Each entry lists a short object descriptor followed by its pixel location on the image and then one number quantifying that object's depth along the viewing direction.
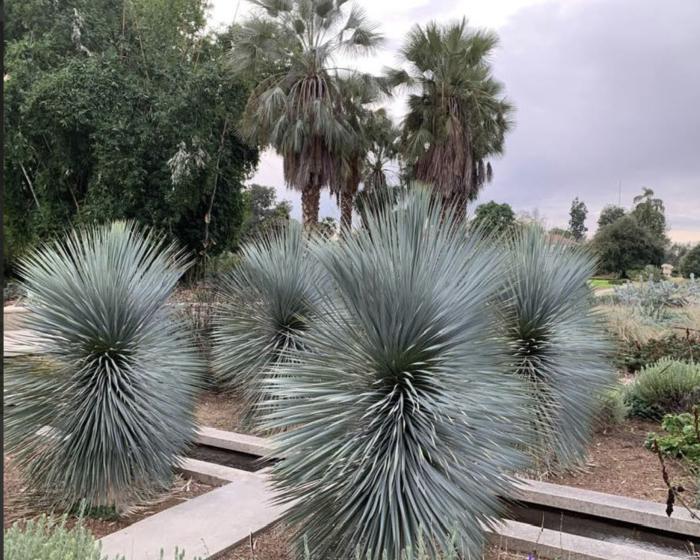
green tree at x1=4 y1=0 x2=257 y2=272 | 17.66
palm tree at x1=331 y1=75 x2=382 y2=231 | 17.12
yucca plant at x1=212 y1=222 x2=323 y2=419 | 6.57
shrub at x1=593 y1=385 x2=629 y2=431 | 6.77
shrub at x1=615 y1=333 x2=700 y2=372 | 9.53
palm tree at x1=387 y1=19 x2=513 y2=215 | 18.70
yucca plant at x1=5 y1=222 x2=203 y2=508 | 4.24
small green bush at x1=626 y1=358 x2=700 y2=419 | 7.15
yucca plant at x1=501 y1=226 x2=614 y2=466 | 5.32
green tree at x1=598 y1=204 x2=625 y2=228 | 66.62
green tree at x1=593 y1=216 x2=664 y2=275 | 40.06
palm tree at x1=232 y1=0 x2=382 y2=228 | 16.00
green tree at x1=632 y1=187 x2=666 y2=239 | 58.44
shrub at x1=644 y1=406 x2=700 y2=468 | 5.51
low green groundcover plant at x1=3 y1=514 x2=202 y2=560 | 2.27
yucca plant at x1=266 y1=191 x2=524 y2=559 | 3.23
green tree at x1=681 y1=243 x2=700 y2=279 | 41.69
